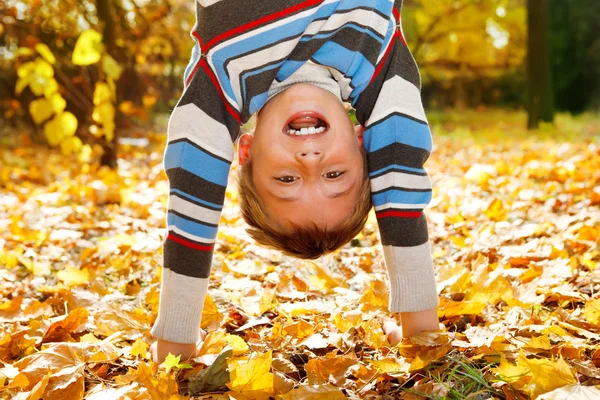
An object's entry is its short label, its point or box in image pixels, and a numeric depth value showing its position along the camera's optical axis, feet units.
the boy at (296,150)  5.07
